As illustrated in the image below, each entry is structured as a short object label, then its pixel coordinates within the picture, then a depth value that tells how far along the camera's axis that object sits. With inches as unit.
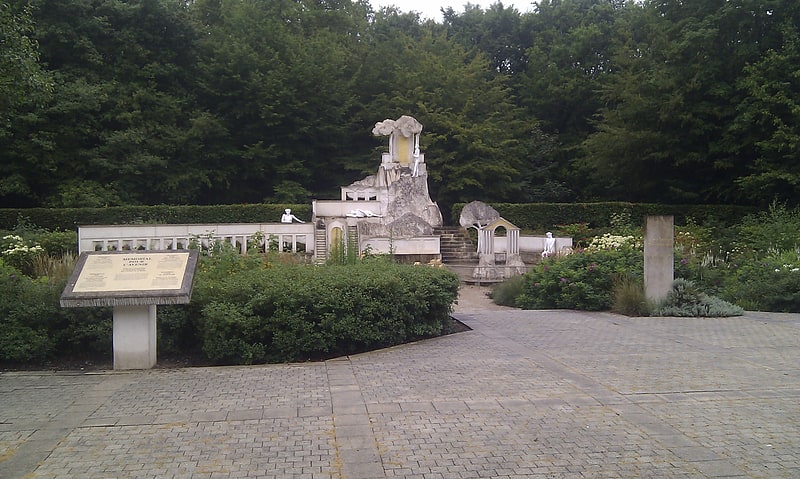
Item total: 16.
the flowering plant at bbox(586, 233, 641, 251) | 796.6
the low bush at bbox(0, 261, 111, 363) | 299.6
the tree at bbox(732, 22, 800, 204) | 987.3
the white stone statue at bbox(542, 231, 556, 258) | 948.4
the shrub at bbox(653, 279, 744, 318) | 457.1
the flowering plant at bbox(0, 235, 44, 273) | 597.0
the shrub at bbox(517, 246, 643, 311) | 512.4
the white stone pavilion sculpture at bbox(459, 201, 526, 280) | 866.1
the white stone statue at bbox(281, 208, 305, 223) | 977.5
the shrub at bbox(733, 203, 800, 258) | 674.8
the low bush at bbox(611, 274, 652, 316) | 470.6
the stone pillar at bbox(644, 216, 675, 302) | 467.8
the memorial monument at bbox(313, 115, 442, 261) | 1030.4
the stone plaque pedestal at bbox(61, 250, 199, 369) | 287.6
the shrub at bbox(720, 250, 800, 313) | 508.1
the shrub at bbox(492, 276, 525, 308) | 613.3
